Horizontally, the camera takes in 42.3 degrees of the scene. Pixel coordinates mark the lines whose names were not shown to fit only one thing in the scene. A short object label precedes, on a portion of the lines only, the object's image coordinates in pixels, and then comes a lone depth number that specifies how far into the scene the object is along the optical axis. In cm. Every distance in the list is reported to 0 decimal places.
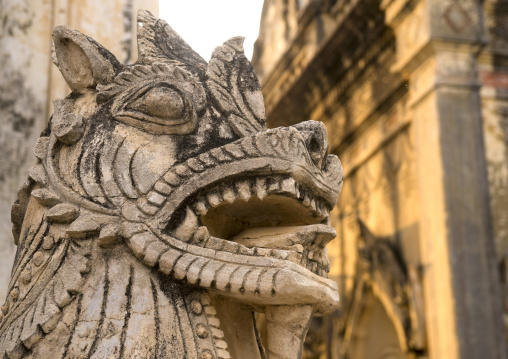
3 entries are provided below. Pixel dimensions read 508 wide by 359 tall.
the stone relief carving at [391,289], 585
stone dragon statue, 141
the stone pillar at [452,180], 530
